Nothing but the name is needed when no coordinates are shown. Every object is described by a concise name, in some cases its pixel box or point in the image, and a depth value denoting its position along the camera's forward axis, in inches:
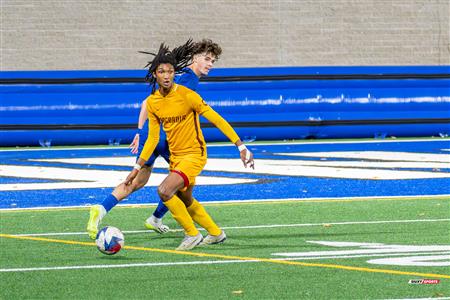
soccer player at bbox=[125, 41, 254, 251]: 750.5
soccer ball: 706.2
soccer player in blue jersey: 797.9
